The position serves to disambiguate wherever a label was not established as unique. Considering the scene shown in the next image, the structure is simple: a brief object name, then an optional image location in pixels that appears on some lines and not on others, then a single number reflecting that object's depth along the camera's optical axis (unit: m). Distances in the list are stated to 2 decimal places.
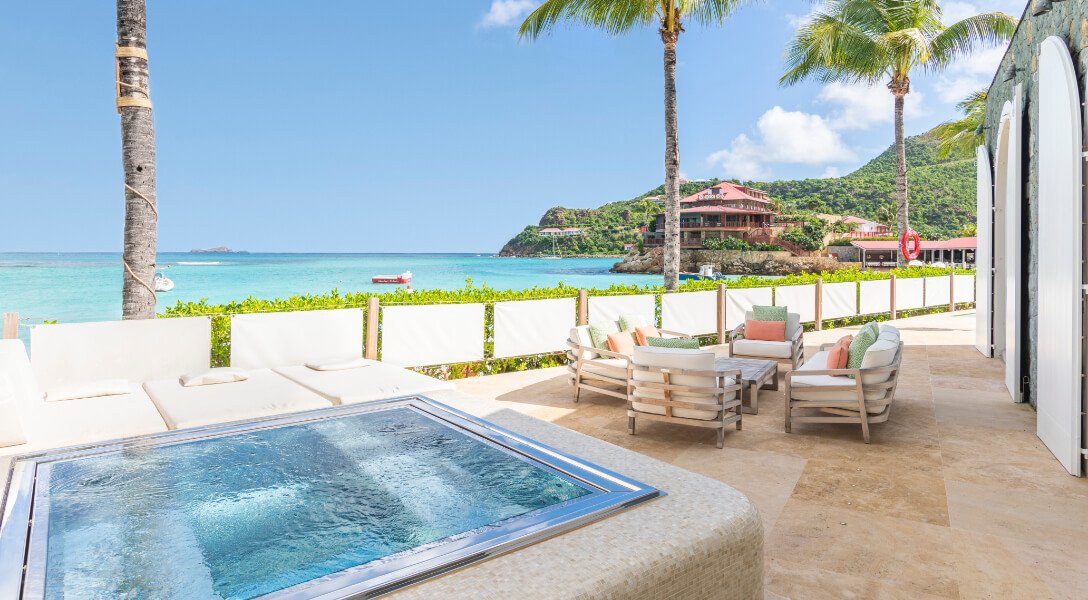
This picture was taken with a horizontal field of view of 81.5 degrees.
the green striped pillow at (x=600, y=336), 6.78
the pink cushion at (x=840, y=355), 5.63
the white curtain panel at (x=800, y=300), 11.61
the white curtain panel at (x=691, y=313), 9.74
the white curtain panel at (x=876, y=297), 13.23
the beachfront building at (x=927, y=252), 41.41
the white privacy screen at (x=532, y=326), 8.03
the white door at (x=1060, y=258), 4.23
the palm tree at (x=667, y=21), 10.01
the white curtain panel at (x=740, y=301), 10.73
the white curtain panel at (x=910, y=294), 14.18
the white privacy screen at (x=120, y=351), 5.09
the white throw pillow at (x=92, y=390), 4.57
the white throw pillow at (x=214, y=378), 5.12
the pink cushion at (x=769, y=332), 8.08
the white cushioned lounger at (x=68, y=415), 3.71
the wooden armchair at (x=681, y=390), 4.95
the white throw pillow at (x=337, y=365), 5.92
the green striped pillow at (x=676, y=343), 5.99
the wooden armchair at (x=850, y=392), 5.08
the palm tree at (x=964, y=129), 20.10
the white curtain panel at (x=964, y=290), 16.25
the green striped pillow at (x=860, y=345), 5.48
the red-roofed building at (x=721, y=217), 55.44
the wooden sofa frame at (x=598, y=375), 6.35
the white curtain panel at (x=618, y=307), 8.86
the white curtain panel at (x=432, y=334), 7.15
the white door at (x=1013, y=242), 6.37
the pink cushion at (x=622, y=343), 6.64
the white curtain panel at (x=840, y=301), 12.43
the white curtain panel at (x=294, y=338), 6.15
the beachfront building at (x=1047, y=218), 4.26
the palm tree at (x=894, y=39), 14.77
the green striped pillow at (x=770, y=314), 8.24
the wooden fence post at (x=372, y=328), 6.96
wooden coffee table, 5.99
